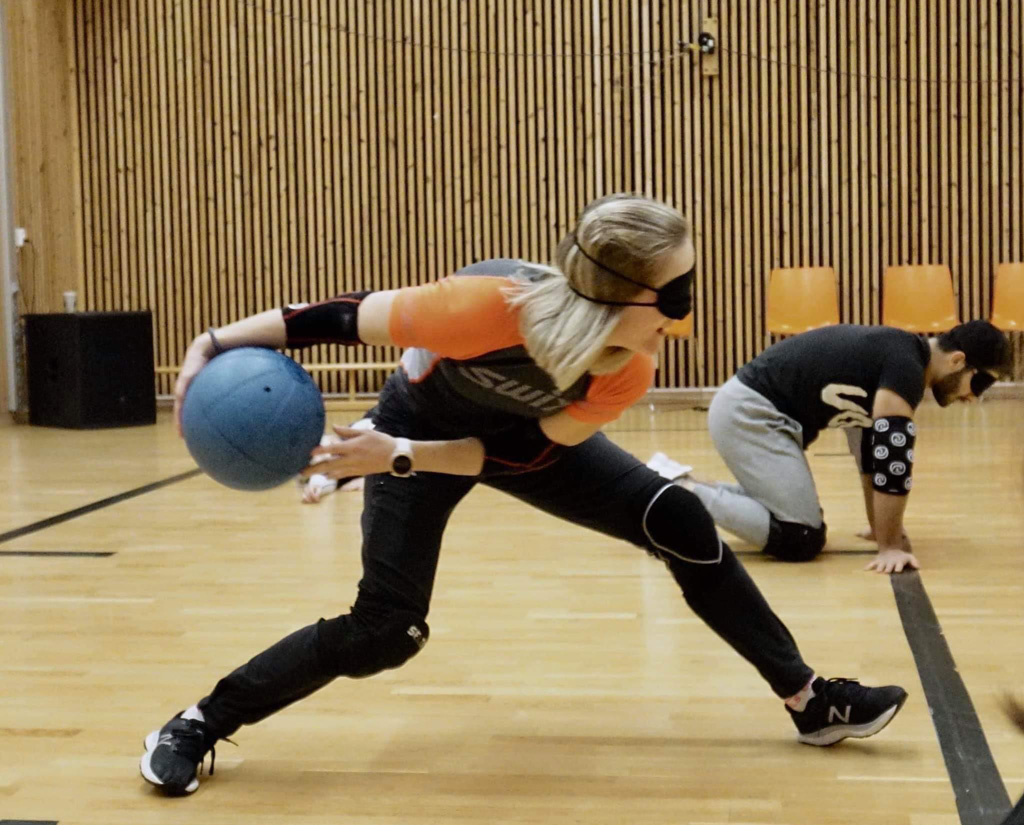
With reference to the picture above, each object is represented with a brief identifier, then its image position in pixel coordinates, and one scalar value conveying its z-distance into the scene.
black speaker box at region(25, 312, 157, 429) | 10.41
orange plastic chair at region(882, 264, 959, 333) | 10.61
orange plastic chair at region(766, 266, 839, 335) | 10.66
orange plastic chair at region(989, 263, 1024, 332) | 10.52
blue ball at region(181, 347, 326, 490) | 2.50
